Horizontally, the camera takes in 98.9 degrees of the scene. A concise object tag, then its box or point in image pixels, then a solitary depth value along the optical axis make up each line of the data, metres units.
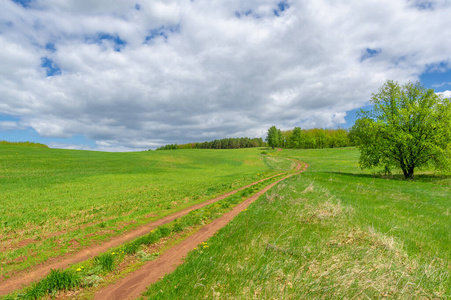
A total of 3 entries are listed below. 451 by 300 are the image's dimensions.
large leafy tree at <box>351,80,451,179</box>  29.72
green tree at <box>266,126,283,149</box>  135.50
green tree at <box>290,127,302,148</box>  133.62
